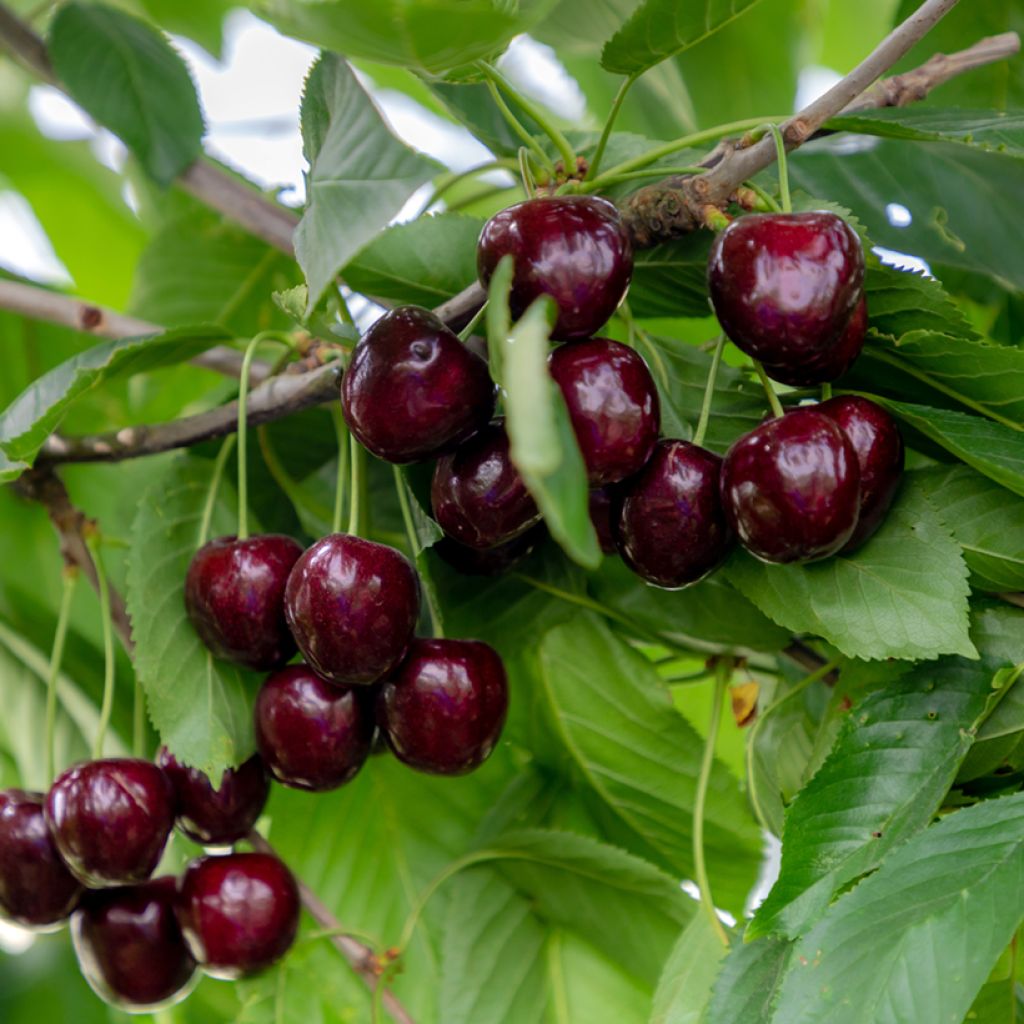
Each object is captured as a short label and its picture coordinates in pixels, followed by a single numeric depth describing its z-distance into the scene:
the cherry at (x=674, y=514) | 0.64
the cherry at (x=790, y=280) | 0.62
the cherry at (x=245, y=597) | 0.67
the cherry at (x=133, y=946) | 0.70
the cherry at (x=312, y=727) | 0.67
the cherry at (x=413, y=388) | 0.63
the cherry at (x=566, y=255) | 0.62
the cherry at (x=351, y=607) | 0.65
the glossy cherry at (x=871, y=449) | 0.64
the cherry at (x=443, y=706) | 0.67
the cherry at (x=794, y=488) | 0.63
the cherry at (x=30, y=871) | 0.69
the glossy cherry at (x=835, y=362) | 0.64
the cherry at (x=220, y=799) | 0.69
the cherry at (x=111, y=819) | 0.68
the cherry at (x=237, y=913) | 0.70
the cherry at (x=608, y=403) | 0.63
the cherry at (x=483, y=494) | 0.64
